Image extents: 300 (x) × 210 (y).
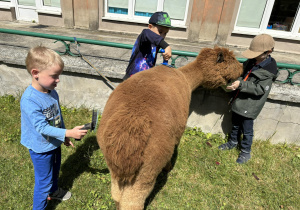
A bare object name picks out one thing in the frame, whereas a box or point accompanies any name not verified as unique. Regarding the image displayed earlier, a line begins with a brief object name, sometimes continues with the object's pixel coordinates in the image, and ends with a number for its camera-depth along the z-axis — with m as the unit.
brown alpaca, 1.78
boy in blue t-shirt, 2.03
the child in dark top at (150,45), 2.84
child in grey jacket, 3.00
